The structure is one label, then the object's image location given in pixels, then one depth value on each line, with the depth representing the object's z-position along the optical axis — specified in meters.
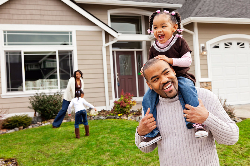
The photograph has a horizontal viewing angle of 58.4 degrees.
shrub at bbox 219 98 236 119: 6.49
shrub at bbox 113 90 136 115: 7.85
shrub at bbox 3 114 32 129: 7.29
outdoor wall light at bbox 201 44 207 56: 9.11
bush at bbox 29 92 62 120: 7.96
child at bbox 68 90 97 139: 5.60
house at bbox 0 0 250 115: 8.59
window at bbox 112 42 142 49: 11.26
